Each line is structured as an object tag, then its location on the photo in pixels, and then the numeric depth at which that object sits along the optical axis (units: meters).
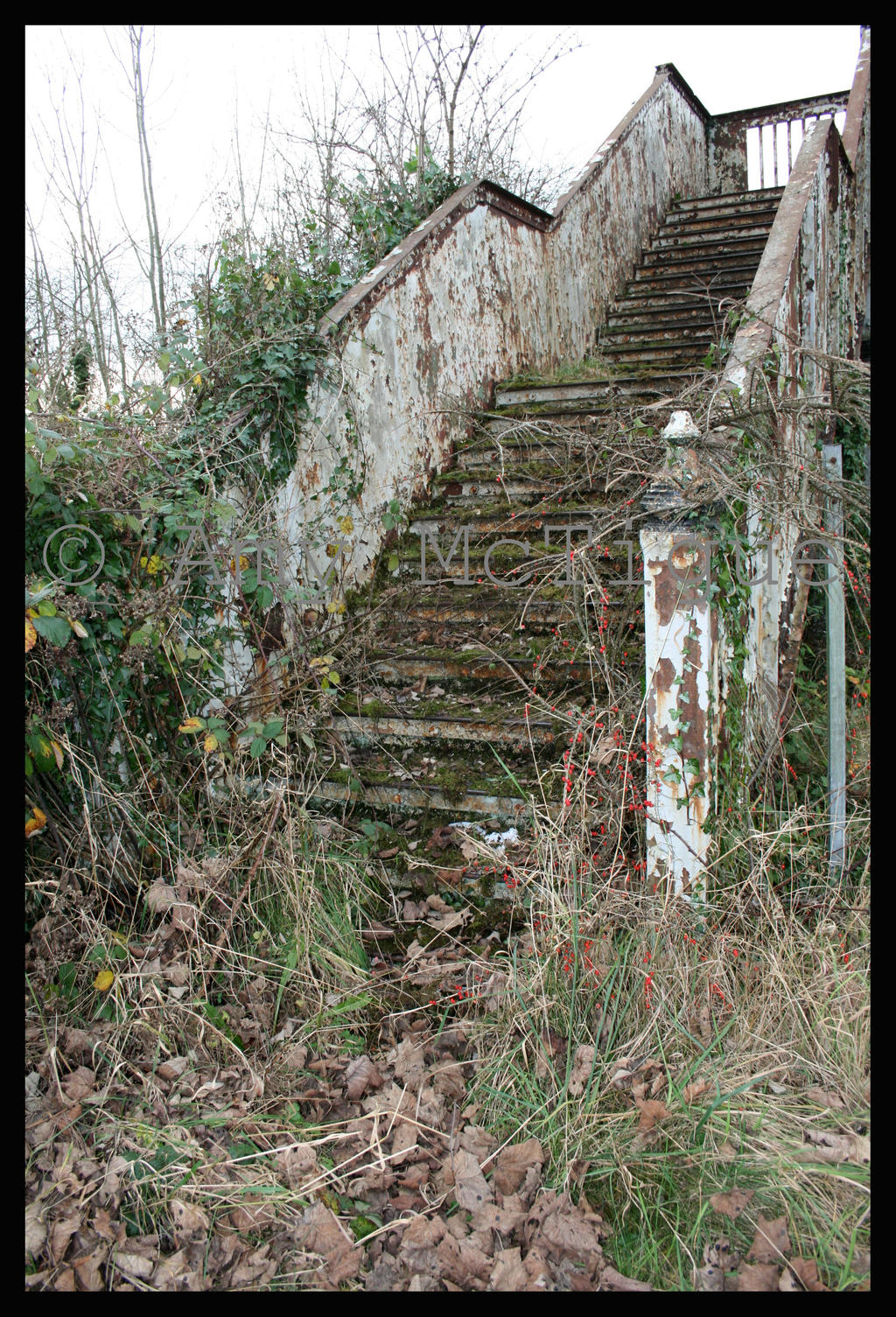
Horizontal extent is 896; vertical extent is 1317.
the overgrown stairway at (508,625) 4.13
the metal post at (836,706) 3.28
